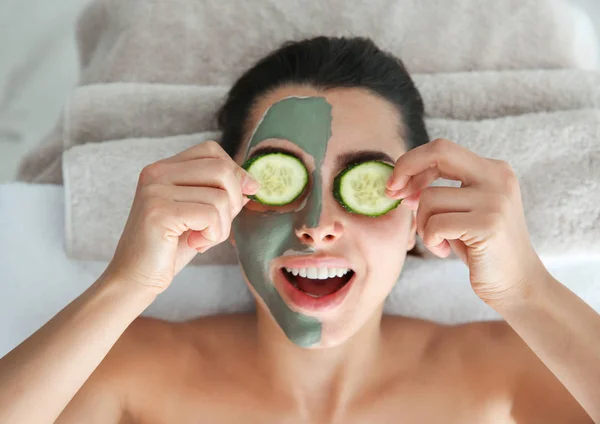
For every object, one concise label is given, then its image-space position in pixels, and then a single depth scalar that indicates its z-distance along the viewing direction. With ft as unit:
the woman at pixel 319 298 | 1.63
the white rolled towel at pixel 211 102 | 2.31
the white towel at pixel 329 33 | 2.39
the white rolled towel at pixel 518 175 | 2.16
